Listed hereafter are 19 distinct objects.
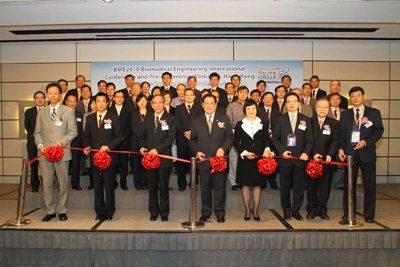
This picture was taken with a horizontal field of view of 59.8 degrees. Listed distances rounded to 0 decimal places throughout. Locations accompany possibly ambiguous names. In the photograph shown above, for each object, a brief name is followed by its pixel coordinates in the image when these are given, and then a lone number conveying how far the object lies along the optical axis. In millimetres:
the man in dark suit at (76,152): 5341
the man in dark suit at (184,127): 5156
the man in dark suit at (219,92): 5988
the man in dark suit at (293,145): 4270
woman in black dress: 4230
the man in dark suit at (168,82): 6260
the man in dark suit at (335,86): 6008
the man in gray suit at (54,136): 4324
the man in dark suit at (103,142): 4363
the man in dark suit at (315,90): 6629
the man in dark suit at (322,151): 4324
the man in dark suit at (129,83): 6453
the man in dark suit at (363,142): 4195
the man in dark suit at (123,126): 5168
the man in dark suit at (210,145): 4289
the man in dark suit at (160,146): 4316
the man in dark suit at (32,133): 5375
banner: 7383
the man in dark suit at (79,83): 6513
